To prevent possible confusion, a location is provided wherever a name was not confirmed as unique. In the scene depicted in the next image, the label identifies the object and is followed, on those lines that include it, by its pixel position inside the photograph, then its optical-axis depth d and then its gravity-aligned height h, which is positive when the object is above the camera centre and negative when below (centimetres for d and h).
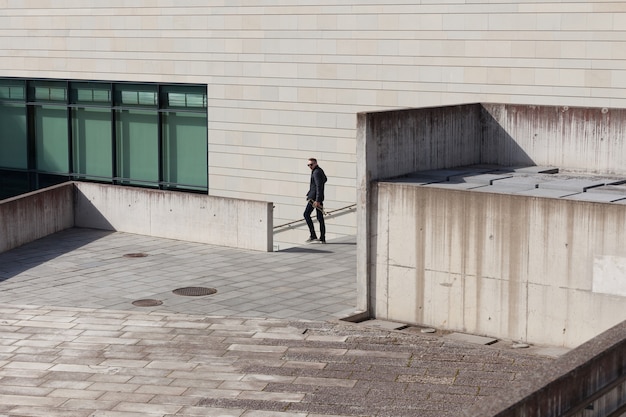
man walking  2369 -189
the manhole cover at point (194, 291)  1935 -311
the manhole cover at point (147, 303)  1850 -315
